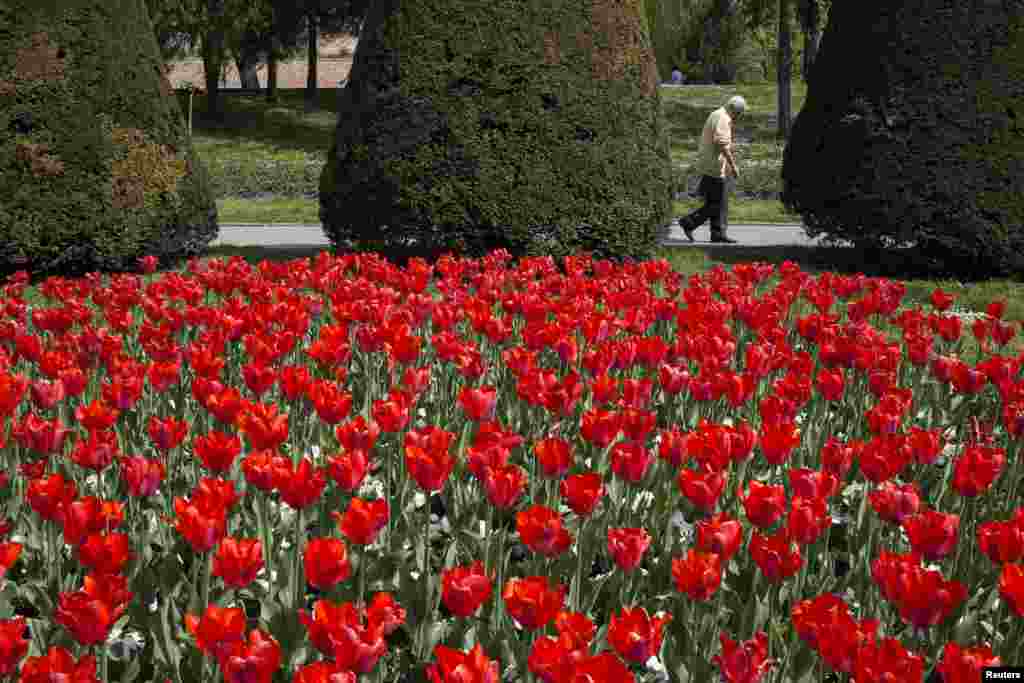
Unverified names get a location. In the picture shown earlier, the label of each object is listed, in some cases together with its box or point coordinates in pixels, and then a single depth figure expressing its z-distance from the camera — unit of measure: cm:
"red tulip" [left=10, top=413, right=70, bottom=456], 288
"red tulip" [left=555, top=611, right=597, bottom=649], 179
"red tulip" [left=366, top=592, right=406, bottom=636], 185
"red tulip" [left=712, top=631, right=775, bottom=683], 178
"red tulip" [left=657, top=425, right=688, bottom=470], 292
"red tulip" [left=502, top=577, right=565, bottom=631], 194
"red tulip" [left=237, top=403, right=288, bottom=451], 287
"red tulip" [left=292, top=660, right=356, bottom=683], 165
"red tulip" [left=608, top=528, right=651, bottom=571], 227
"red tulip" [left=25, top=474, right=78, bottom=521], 239
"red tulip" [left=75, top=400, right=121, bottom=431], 300
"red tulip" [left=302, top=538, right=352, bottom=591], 205
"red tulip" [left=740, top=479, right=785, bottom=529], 242
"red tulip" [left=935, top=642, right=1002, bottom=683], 172
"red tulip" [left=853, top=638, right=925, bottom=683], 169
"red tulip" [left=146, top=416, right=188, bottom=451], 297
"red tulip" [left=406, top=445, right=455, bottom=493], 250
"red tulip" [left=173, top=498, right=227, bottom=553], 221
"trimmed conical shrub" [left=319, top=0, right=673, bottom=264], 903
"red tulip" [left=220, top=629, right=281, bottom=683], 170
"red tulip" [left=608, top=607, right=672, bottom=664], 183
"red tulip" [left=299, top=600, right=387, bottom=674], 173
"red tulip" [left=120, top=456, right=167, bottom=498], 268
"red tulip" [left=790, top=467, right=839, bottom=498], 257
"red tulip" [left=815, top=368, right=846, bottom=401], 362
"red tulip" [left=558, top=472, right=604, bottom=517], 244
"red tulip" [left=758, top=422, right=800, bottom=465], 290
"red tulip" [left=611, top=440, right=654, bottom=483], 273
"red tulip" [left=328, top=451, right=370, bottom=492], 259
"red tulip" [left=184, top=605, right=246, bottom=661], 180
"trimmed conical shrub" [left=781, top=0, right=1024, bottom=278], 1008
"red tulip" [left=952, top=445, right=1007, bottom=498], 267
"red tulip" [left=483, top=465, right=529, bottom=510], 247
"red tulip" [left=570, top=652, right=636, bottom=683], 165
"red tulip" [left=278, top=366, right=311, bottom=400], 341
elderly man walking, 1233
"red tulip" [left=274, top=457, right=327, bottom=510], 239
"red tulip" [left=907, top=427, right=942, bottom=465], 298
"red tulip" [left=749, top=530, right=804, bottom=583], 224
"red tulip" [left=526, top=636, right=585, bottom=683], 165
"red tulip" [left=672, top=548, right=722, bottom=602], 216
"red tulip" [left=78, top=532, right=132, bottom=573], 213
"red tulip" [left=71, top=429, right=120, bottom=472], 279
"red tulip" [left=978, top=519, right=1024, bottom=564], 226
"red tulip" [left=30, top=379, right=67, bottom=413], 333
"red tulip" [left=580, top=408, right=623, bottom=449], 294
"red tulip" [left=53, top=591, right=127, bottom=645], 186
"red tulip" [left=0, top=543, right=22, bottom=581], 209
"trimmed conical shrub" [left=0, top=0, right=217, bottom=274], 897
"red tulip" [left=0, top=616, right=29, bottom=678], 173
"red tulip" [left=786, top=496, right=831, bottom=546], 238
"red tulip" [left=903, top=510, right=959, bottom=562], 226
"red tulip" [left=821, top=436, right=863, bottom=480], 292
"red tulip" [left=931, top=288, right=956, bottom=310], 525
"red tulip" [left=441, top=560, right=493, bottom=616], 202
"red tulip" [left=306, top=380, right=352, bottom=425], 312
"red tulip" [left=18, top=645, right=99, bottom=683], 167
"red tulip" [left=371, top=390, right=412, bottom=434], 301
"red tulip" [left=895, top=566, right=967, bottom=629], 198
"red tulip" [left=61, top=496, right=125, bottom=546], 226
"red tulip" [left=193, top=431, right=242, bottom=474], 269
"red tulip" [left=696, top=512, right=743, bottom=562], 229
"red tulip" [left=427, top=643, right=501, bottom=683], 166
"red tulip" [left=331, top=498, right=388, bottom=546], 225
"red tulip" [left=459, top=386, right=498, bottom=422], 319
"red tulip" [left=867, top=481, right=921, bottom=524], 258
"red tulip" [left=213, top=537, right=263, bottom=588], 209
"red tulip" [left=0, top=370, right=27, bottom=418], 306
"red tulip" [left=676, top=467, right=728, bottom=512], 252
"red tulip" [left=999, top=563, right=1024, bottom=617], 200
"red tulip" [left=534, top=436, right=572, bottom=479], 273
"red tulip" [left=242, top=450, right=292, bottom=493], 244
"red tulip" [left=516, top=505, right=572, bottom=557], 226
